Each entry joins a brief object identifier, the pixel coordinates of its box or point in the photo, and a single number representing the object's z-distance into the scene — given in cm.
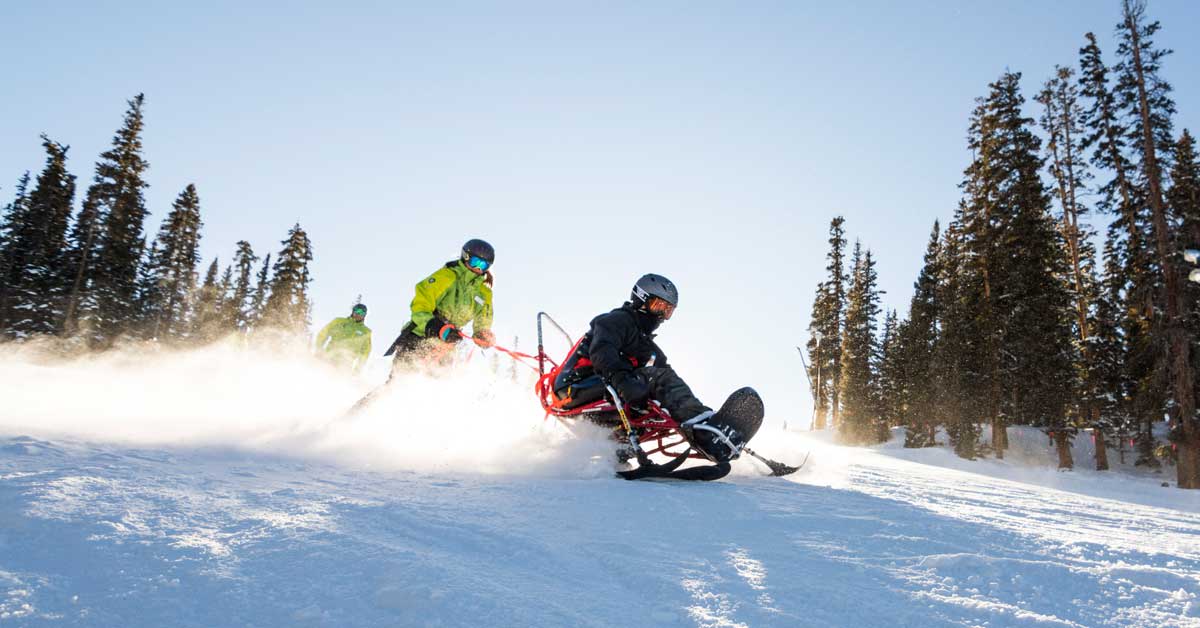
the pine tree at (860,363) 4034
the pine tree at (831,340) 5012
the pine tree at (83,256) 3694
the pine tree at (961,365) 2683
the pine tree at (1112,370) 2561
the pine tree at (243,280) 5047
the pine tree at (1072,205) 2878
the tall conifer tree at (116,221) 3825
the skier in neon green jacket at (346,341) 1302
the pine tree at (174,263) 4575
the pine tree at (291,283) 4306
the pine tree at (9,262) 3556
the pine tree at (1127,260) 2162
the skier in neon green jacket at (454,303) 808
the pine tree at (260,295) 4753
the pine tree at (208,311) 5259
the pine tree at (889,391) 3909
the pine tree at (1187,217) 2042
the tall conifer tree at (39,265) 3647
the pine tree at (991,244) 2692
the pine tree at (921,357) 3144
